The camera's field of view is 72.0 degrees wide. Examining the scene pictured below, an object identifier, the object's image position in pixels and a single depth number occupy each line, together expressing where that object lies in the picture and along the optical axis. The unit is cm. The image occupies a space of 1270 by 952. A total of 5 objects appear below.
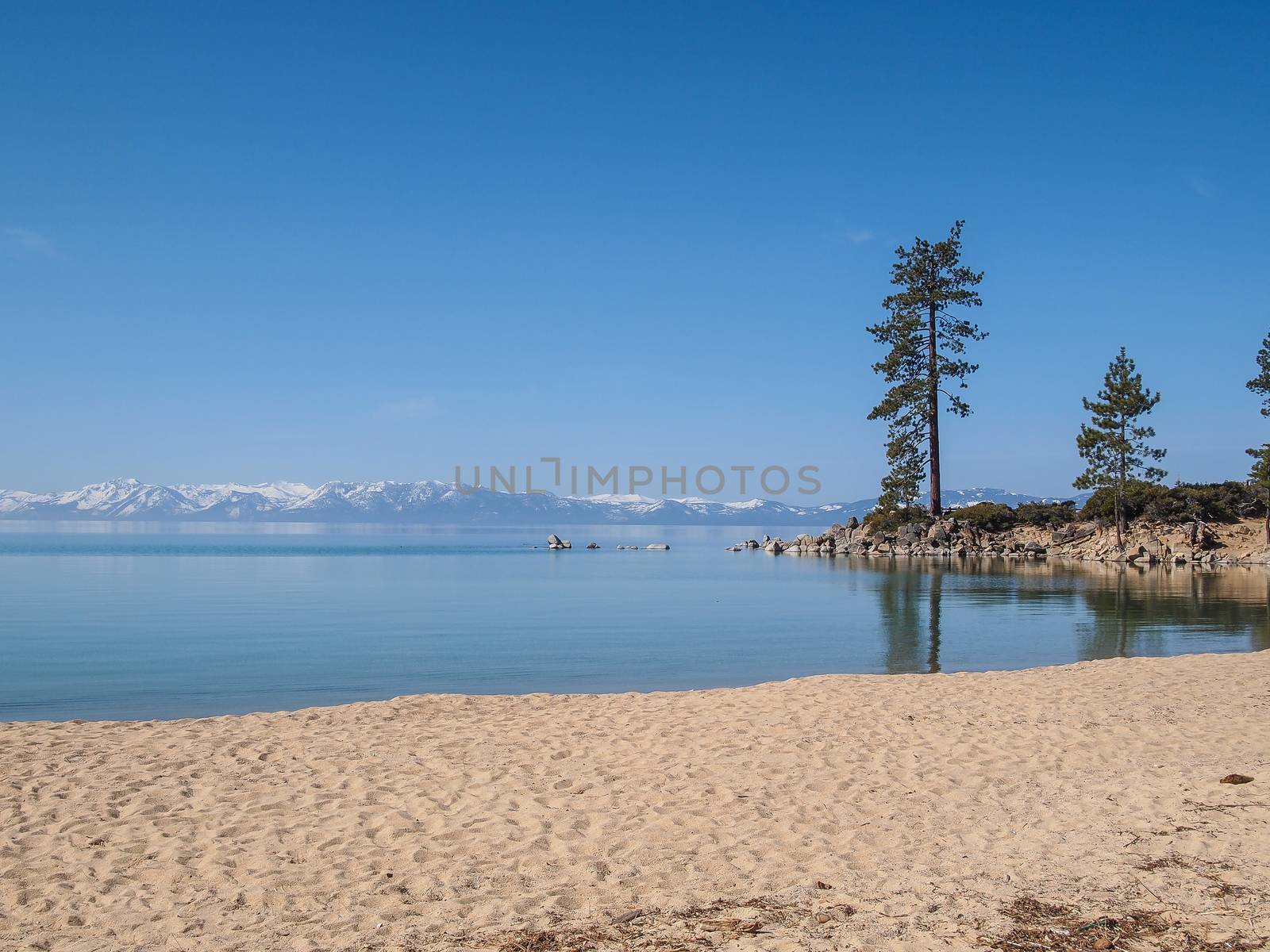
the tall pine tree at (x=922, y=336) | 5750
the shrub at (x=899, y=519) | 6245
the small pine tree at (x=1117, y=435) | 5431
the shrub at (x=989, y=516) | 6153
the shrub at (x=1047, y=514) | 6066
